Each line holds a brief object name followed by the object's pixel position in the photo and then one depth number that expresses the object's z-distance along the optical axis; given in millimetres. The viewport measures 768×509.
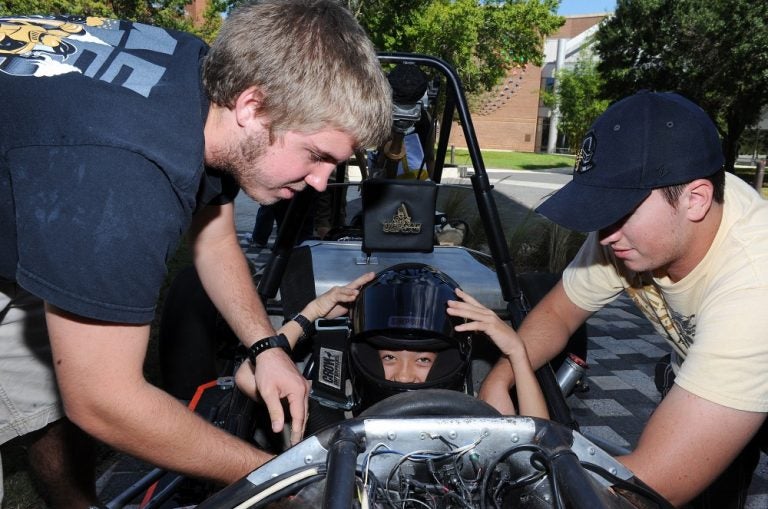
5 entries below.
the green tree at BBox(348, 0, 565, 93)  16719
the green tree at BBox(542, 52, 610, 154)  31719
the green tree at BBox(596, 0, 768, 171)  17703
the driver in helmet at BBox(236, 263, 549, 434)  2068
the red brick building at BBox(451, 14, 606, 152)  42938
